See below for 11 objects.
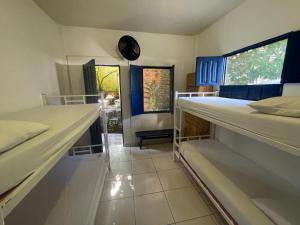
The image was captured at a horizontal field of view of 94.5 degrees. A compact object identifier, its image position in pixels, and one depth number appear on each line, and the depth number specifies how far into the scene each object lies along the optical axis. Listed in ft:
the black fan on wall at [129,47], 9.84
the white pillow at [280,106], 2.61
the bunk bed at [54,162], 1.56
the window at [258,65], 5.57
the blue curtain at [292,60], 4.75
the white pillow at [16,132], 1.73
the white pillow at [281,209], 3.13
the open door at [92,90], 8.66
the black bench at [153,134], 10.67
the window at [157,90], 11.30
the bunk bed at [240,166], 2.62
